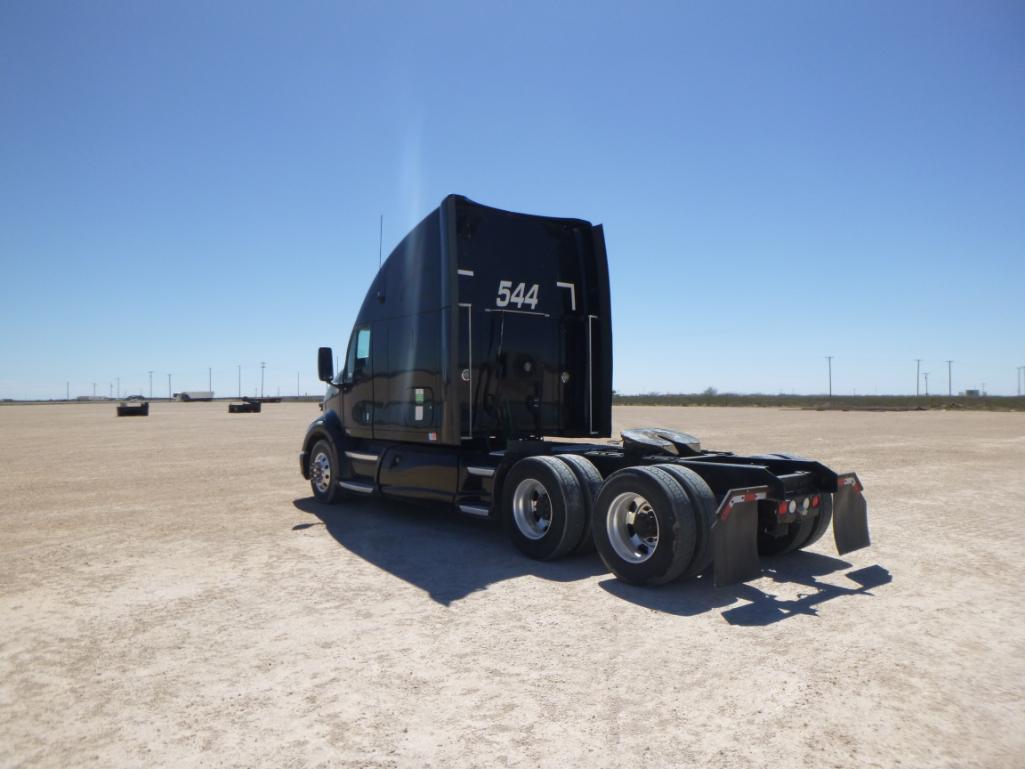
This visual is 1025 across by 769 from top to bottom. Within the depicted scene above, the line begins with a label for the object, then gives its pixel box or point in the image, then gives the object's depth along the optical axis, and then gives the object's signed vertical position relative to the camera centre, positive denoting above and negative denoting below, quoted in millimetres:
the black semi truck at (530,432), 6398 -407
